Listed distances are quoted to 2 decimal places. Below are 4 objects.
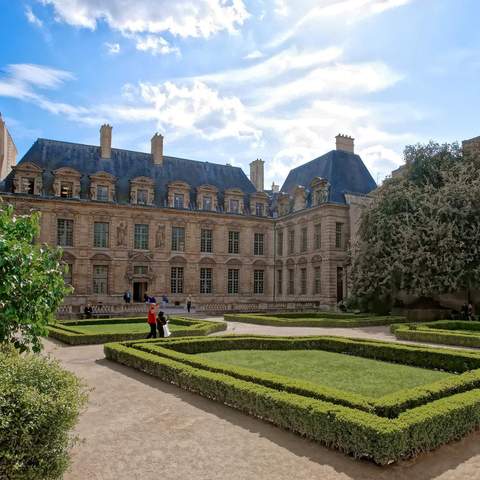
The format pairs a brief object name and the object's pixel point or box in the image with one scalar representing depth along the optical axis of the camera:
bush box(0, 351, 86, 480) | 4.20
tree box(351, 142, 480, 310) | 24.55
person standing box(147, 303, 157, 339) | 16.03
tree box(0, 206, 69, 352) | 6.29
